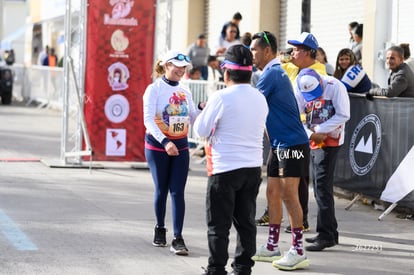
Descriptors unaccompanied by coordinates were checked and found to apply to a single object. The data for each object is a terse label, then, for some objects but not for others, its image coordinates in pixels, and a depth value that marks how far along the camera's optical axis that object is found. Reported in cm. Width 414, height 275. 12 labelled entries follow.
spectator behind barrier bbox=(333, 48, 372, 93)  1204
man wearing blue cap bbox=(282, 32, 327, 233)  877
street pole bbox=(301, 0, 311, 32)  1423
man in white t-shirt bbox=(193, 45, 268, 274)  718
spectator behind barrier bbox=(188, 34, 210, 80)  2124
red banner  1468
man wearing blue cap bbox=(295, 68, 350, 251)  916
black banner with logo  1120
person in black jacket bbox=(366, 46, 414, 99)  1174
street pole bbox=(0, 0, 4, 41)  5076
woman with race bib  883
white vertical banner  1095
